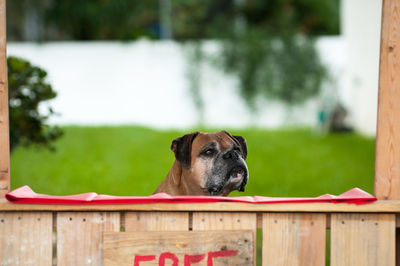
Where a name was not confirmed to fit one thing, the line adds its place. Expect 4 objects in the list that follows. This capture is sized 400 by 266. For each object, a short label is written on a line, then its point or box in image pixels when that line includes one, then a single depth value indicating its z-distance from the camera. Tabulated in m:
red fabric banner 4.02
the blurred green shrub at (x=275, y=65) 24.16
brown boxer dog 4.42
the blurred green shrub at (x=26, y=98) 8.40
